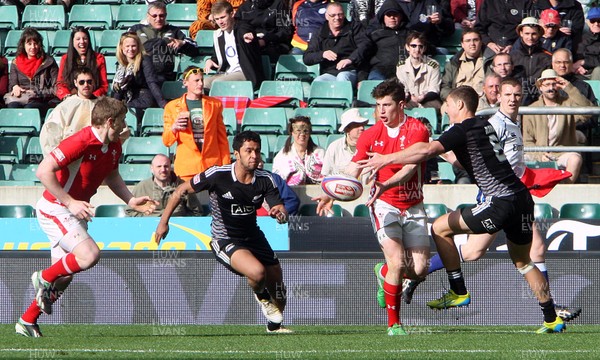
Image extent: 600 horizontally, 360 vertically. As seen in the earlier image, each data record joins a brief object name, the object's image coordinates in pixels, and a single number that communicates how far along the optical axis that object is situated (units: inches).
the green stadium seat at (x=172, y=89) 611.8
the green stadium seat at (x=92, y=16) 683.4
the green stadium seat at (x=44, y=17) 687.7
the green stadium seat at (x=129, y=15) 677.3
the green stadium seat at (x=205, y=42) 646.5
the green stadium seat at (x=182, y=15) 680.4
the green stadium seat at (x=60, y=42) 663.8
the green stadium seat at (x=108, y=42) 656.4
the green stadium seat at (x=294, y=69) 618.5
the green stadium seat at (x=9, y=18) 688.4
